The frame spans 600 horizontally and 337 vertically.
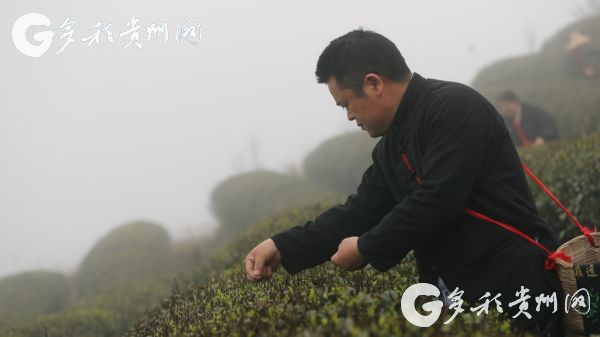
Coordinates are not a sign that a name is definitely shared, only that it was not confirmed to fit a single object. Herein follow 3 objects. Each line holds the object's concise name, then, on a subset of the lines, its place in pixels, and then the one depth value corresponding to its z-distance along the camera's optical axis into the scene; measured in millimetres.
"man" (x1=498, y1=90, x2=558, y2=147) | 11531
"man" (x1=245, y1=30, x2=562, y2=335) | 2920
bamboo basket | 3150
